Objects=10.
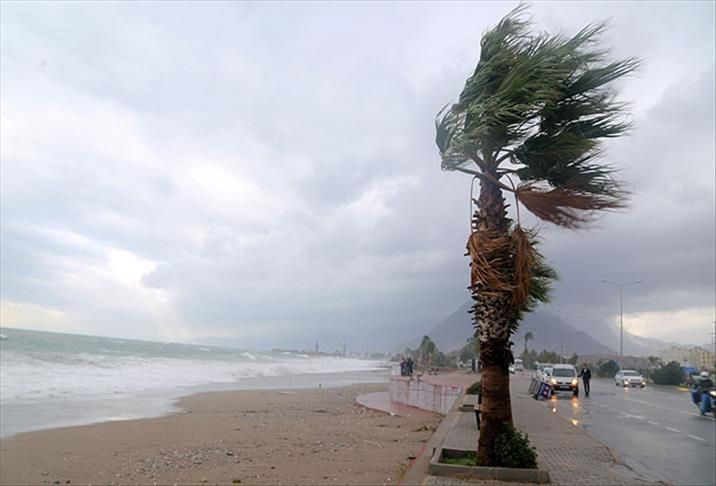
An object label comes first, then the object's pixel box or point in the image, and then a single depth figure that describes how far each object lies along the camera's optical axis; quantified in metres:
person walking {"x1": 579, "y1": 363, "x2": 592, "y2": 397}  31.83
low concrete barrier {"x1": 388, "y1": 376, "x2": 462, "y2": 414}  21.86
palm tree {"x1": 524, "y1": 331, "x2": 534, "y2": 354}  100.44
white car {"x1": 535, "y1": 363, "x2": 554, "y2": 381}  32.36
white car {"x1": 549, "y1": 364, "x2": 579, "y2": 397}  31.14
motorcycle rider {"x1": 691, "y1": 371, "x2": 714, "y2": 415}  20.81
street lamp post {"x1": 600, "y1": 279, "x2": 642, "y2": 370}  63.12
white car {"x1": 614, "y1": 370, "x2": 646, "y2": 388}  44.01
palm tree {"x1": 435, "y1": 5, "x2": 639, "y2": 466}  7.58
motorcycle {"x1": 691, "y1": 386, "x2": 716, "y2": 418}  20.42
